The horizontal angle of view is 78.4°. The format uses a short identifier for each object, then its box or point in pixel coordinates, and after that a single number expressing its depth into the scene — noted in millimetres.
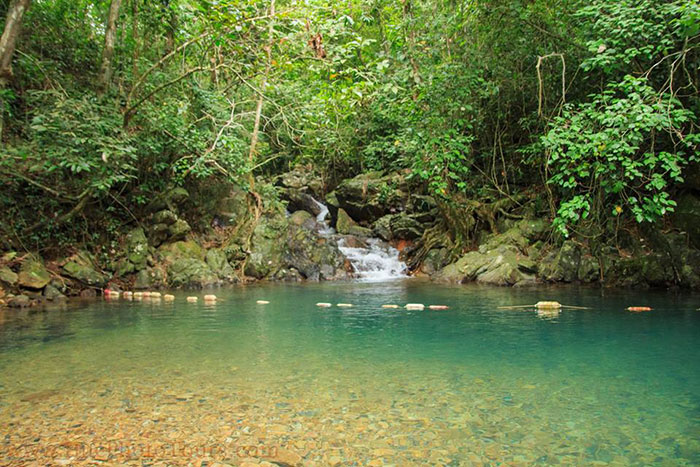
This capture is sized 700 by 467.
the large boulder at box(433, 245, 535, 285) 10016
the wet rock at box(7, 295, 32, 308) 6870
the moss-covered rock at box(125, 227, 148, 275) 9641
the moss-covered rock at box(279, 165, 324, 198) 19875
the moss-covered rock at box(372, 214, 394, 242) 15500
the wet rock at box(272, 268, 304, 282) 12016
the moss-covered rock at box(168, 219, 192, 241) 10781
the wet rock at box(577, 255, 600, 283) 9609
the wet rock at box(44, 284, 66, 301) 7744
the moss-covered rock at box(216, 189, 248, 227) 13164
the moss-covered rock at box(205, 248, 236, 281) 11047
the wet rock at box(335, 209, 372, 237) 16050
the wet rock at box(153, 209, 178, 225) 10555
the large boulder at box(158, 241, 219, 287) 10062
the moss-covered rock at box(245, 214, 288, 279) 11891
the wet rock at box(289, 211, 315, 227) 16375
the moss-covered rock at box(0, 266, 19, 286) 7265
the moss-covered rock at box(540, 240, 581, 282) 9805
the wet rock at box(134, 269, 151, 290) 9445
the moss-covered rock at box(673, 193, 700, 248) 8453
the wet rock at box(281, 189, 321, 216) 18438
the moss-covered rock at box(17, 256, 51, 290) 7590
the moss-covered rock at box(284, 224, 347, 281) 12461
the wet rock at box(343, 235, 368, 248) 14766
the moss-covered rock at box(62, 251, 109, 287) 8570
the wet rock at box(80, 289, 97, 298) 8452
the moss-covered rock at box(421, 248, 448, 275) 12809
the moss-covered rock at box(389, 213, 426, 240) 14672
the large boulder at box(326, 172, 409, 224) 16391
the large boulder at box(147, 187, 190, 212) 10672
